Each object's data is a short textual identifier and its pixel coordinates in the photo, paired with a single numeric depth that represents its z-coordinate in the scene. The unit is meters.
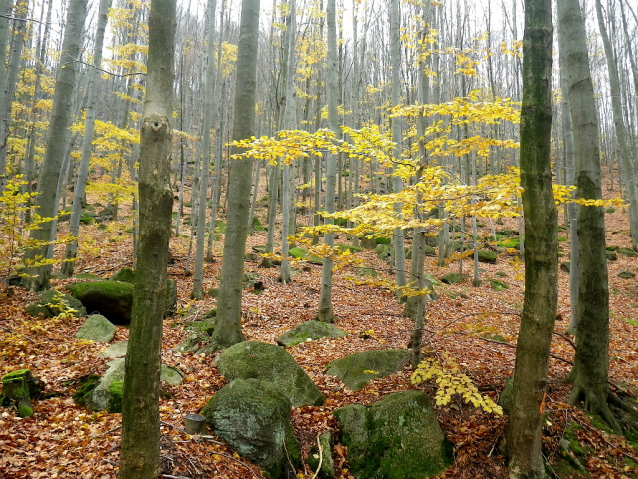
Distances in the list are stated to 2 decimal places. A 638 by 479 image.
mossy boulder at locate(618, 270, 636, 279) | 14.48
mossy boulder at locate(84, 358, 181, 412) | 3.89
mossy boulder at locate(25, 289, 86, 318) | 6.41
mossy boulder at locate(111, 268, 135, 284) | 9.57
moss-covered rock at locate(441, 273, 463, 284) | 14.04
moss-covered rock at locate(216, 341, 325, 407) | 4.83
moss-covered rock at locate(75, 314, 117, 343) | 5.92
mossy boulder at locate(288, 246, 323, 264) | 15.12
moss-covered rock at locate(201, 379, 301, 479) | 3.64
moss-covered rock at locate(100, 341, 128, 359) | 5.20
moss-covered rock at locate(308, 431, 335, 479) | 3.81
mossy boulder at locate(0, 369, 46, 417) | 3.61
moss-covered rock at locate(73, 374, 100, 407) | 4.03
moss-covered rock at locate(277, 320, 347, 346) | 7.20
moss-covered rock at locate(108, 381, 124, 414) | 3.86
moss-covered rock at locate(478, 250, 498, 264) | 18.05
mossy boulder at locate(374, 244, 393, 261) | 17.00
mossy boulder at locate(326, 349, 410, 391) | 5.36
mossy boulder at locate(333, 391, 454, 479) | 3.92
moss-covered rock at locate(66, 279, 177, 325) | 7.46
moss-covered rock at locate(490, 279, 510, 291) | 13.60
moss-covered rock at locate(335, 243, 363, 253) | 17.05
